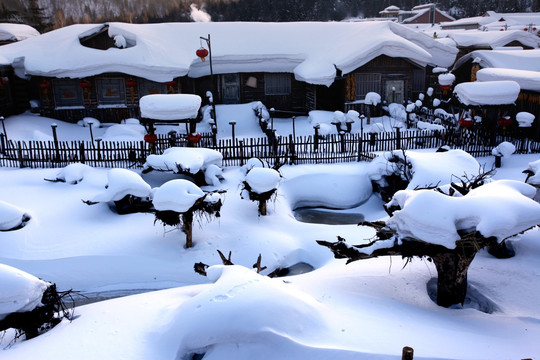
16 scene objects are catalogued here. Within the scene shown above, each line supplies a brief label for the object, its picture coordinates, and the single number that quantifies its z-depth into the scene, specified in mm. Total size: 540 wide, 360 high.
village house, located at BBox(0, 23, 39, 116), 22375
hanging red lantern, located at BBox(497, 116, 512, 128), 17531
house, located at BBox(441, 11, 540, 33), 52453
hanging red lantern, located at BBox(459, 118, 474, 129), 17203
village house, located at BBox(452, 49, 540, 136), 18500
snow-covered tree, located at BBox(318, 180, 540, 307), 6715
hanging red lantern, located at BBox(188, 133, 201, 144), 16031
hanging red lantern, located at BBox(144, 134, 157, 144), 15633
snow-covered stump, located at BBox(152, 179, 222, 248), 10578
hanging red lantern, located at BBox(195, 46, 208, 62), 19981
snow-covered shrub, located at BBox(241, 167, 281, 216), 12164
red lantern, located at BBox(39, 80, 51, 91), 22766
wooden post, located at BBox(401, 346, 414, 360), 4832
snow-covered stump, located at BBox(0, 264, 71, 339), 6734
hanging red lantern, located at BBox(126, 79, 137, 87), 22625
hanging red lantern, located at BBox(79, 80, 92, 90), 22469
